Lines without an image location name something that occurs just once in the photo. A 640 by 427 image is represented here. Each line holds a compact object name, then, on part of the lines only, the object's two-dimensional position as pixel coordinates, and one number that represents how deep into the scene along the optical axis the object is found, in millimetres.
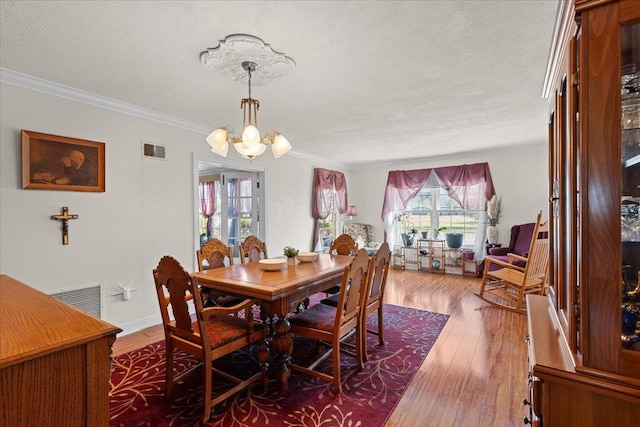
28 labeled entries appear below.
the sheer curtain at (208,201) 6906
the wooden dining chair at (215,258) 2787
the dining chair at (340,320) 2084
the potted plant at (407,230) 6395
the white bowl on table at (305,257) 2969
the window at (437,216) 6078
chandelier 2186
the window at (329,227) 6164
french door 4746
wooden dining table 2020
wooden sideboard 829
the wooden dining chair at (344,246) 3715
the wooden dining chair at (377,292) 2500
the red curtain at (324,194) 5859
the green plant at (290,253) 2828
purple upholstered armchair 4941
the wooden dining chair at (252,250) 3291
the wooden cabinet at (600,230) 826
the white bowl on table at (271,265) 2557
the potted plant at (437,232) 6281
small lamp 6820
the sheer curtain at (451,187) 5711
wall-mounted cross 2676
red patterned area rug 1824
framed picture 2484
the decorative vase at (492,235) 5518
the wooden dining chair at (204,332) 1779
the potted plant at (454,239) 5820
